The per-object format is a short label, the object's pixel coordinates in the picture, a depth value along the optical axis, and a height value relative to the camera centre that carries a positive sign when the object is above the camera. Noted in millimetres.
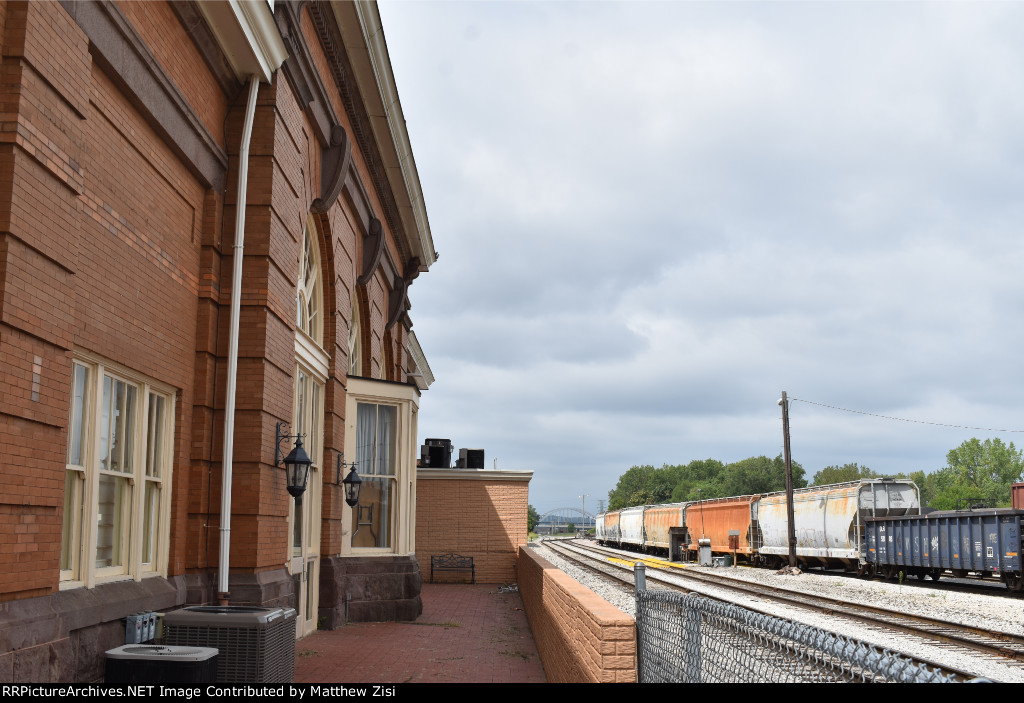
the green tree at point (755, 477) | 159250 +21
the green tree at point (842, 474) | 139500 +505
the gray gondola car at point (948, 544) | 21609 -1765
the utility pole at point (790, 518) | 32188 -1442
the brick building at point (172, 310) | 5648 +1464
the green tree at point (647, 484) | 181088 -1493
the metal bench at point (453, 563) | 25984 -2465
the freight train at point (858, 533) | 22406 -1781
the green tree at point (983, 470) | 114188 +979
